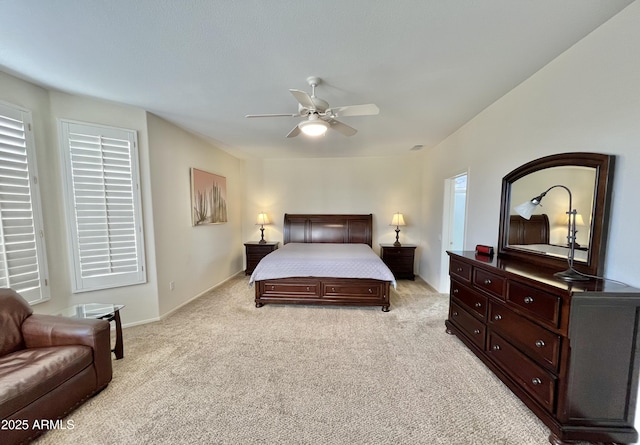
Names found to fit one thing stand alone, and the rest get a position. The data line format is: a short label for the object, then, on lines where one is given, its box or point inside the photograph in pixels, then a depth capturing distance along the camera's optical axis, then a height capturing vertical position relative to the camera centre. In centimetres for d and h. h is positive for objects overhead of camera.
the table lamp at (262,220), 551 -31
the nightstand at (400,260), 512 -115
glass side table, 233 -107
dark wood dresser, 144 -97
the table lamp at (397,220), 529 -30
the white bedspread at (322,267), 358 -93
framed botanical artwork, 400 +16
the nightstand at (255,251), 534 -100
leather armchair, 144 -112
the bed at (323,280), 360 -113
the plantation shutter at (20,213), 220 -6
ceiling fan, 215 +90
